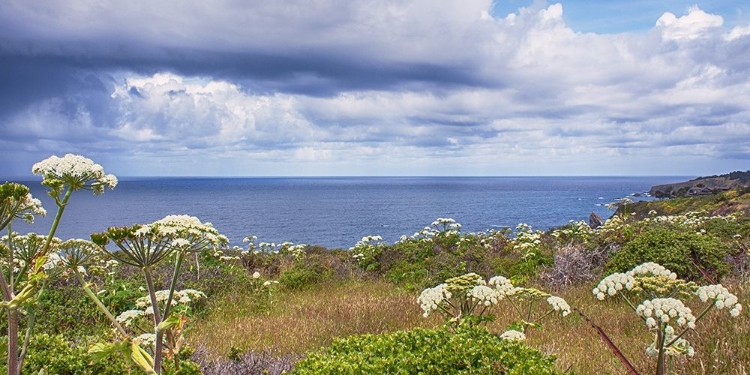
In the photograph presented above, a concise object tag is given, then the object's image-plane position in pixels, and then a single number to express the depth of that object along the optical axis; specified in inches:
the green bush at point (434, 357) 138.9
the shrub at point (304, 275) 538.9
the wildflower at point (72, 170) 114.5
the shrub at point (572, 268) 474.6
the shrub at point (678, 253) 404.5
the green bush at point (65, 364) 153.9
